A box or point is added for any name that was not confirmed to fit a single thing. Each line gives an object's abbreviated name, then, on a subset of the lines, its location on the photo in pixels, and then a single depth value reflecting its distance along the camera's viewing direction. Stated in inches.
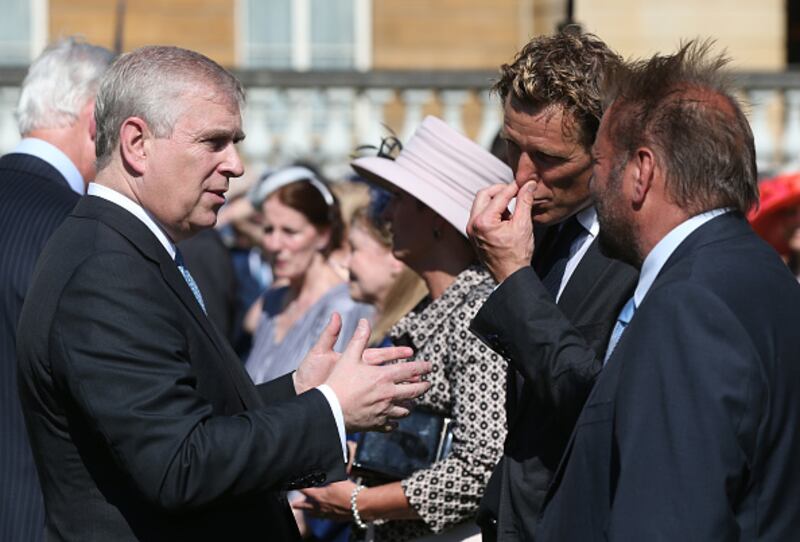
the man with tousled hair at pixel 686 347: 183.1
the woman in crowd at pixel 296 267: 451.2
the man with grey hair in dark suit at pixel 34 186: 290.2
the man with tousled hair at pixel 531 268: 231.9
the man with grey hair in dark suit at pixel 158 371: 212.4
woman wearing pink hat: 292.8
